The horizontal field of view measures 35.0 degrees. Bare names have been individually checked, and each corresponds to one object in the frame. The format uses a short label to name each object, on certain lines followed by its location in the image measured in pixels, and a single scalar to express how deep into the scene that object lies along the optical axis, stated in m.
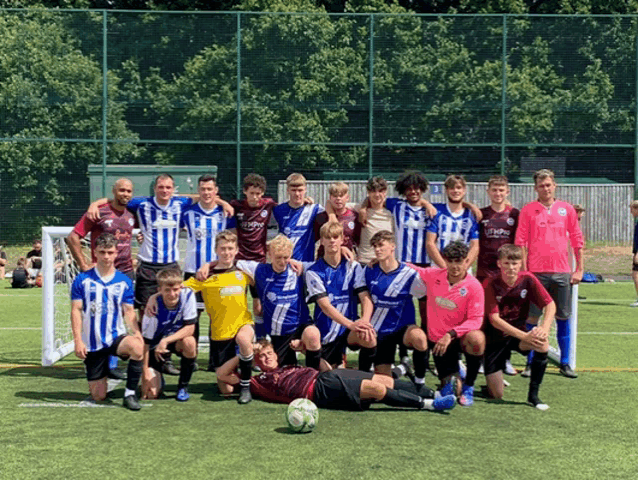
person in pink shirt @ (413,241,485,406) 7.65
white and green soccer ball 6.64
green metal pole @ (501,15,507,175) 21.30
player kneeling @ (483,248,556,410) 7.83
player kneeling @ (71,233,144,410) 7.76
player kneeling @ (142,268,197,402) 7.82
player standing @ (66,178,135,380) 8.89
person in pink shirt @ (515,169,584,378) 9.05
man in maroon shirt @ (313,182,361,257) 8.80
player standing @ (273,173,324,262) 9.09
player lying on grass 7.36
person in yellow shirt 8.02
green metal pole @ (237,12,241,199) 20.89
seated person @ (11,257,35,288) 17.00
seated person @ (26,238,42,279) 17.62
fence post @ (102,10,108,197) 20.62
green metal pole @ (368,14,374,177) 21.12
